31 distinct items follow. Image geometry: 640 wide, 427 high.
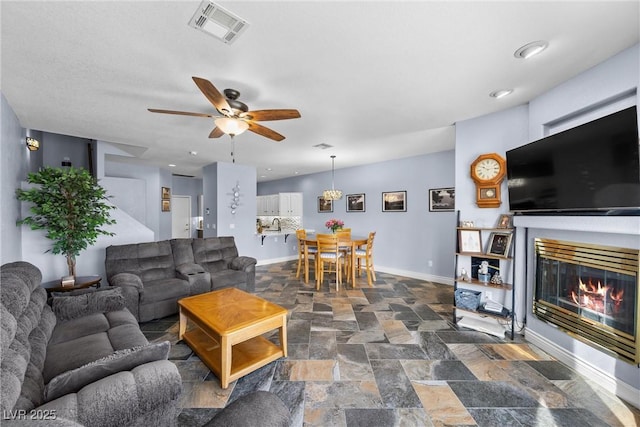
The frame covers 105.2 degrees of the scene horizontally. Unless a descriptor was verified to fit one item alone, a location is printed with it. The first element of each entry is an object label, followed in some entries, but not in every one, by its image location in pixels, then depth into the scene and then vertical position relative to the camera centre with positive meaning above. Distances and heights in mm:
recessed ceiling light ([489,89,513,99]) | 2365 +1166
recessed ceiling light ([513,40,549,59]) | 1724 +1177
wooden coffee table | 1907 -986
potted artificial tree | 2789 +29
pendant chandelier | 5497 +380
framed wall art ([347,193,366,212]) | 6004 +219
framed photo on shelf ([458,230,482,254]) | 2914 -367
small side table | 2698 -866
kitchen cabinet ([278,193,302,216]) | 7324 +206
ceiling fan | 2027 +847
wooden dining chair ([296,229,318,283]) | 4827 -770
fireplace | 1790 -698
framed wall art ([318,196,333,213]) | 6709 +164
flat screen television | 1667 +339
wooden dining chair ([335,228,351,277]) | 4728 -792
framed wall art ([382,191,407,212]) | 5262 +221
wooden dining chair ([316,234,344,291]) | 4383 -782
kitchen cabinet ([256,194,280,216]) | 7473 +175
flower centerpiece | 5293 -305
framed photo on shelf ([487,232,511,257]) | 2684 -368
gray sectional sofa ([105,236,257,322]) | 2891 -845
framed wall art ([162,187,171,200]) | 6727 +491
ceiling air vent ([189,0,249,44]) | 1411 +1155
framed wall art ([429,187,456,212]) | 4590 +227
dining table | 4457 -629
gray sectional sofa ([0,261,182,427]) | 949 -758
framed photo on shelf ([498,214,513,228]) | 2730 -110
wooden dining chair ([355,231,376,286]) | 4629 -902
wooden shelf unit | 2621 -826
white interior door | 7941 -192
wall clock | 2764 +396
